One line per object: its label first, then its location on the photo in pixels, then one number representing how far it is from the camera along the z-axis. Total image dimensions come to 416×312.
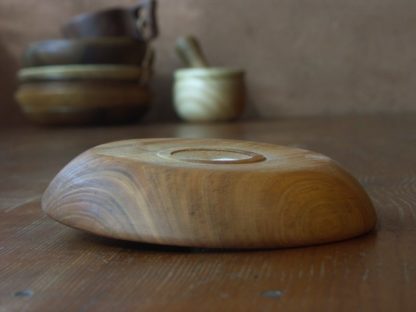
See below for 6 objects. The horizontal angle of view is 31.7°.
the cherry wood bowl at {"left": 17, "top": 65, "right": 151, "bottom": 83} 1.84
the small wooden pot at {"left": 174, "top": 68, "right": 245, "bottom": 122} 2.02
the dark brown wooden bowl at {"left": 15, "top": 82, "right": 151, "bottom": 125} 1.85
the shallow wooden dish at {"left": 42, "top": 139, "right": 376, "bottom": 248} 0.45
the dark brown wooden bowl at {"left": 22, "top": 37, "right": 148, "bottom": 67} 1.83
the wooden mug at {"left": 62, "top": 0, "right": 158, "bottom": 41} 1.94
